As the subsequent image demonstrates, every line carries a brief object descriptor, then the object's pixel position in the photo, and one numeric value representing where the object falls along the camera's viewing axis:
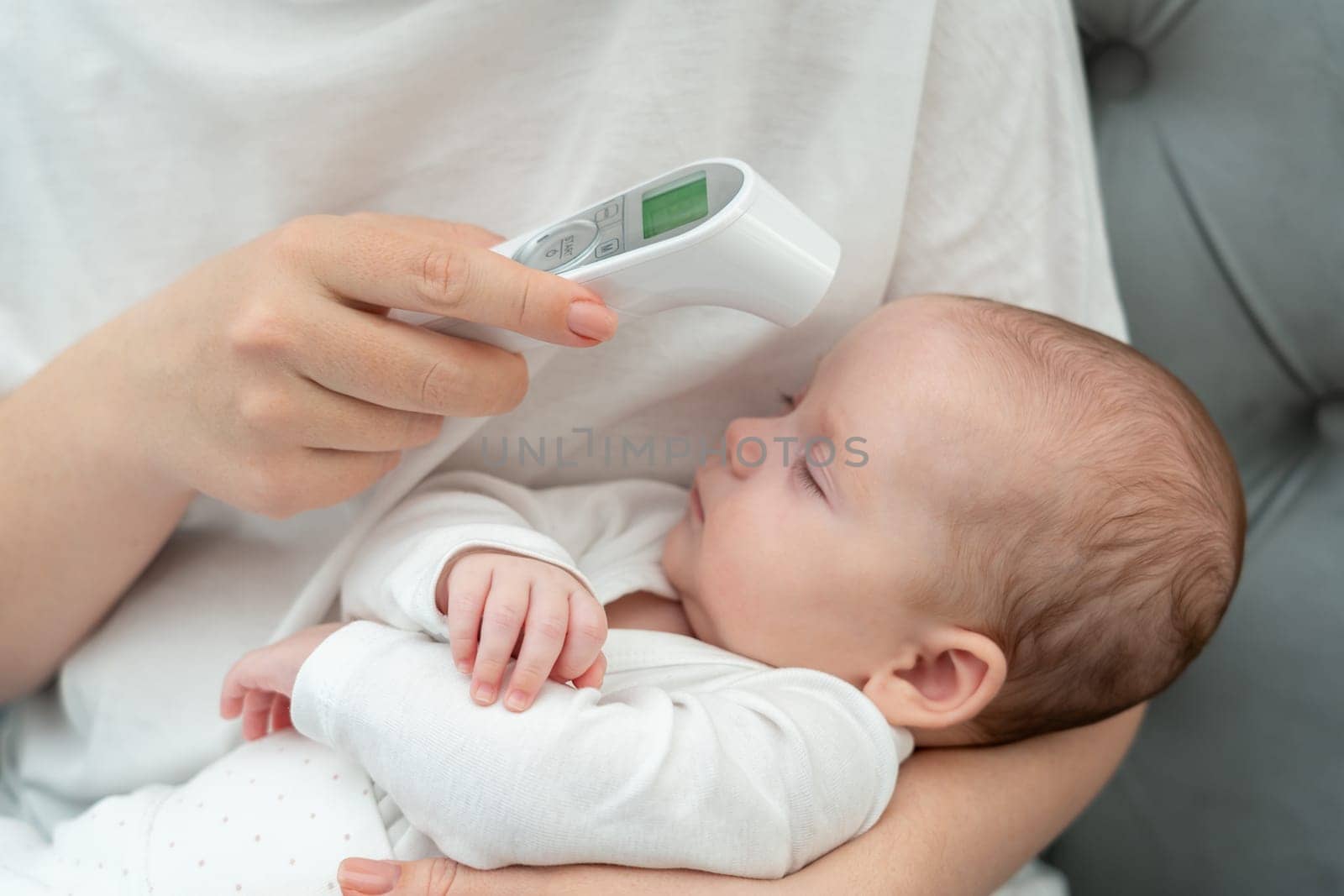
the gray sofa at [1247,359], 0.93
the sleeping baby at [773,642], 0.83
